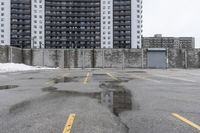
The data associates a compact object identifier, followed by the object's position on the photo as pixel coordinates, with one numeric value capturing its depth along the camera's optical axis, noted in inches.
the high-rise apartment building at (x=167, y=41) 4714.2
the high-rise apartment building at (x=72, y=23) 3055.2
